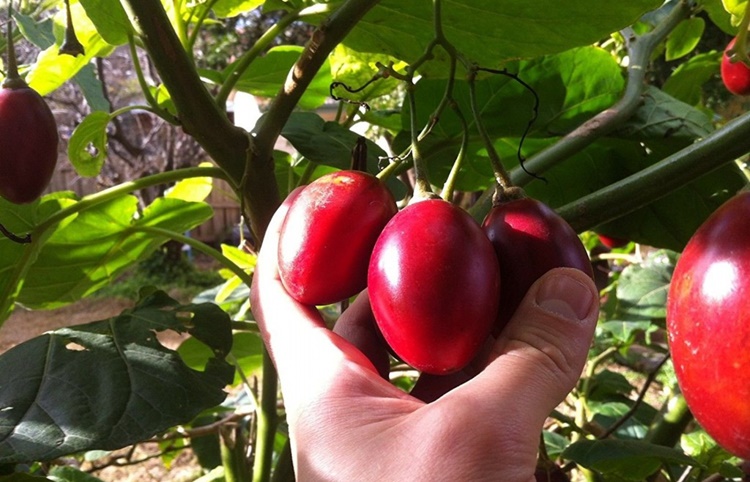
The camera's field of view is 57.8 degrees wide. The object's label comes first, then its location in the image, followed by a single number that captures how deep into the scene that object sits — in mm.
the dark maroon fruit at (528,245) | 401
